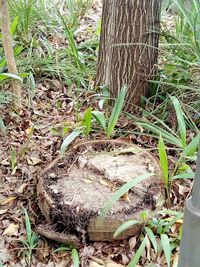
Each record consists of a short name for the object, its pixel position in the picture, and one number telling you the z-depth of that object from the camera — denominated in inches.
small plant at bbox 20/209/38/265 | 84.9
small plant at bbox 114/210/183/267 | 77.0
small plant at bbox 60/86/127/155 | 105.0
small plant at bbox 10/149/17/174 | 104.4
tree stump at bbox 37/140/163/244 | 83.8
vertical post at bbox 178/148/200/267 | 30.3
